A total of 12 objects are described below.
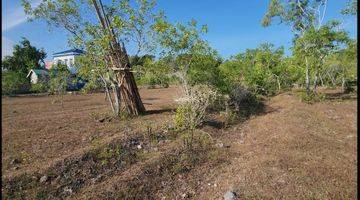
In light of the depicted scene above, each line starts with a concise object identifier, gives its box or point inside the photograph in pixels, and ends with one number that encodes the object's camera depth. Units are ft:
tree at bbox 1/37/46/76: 161.79
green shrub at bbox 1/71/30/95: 100.06
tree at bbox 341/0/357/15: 72.73
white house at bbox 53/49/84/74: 183.74
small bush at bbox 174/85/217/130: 33.15
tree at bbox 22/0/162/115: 41.14
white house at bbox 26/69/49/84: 149.44
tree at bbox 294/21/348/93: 60.08
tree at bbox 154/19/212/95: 42.11
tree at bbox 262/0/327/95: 81.82
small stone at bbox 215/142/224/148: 30.88
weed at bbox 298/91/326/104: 62.05
